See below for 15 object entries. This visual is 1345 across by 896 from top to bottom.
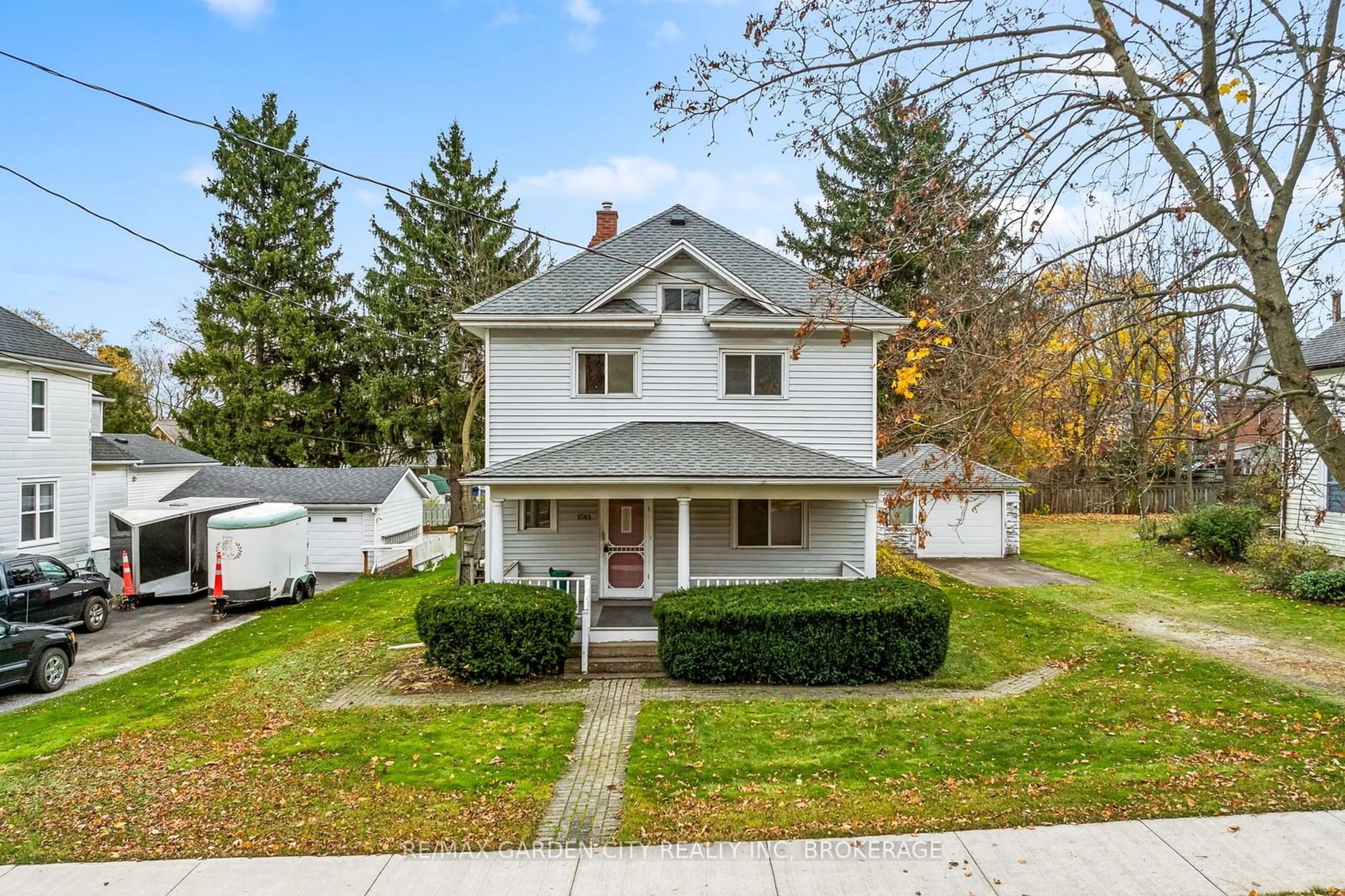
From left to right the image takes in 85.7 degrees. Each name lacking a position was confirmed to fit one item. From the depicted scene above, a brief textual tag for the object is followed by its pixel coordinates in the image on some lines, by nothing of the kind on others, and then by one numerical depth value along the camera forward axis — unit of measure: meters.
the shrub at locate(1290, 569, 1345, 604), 15.22
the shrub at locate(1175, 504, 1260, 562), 19.45
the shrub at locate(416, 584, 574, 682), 10.36
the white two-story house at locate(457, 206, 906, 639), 13.51
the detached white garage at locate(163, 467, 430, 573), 22.91
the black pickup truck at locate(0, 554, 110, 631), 13.31
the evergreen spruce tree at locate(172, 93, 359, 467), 31.33
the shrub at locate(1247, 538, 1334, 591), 16.36
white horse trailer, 17.14
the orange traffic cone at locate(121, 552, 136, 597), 18.00
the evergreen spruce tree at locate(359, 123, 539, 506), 31.67
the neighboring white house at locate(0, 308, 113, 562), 16.97
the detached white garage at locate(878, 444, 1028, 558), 22.23
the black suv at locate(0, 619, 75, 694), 10.54
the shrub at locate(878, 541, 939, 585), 16.78
